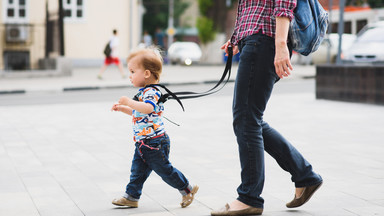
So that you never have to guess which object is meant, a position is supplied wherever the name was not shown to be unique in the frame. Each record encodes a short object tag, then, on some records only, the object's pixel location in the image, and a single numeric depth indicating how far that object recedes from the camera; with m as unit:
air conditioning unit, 24.75
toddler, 3.89
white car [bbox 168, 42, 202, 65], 39.11
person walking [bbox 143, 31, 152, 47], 35.31
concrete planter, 10.97
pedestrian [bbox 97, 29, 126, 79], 20.33
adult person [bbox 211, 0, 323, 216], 3.53
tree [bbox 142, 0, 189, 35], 63.56
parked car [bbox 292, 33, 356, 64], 28.73
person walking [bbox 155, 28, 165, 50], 40.47
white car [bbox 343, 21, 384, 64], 18.16
